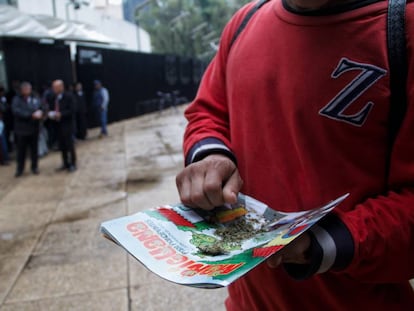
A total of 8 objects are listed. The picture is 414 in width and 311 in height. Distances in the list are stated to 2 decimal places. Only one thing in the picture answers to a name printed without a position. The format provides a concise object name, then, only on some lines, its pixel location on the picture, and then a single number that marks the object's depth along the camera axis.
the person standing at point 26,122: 8.00
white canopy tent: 9.30
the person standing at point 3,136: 9.21
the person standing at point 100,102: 12.87
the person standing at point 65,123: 8.40
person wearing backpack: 0.94
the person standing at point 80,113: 11.82
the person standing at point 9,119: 10.19
